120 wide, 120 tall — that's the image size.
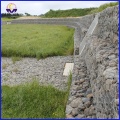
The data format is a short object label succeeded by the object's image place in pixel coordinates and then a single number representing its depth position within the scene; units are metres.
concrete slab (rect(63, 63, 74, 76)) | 11.85
